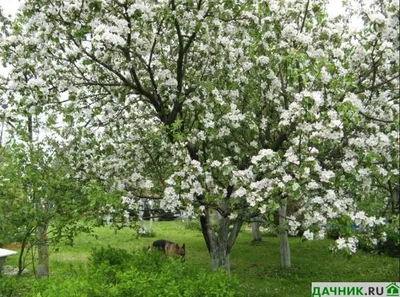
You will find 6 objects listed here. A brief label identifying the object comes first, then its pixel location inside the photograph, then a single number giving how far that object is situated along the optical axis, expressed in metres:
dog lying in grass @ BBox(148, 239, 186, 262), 13.94
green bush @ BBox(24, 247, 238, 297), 5.91
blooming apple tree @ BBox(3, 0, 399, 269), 6.80
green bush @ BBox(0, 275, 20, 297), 6.96
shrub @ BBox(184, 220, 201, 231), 26.44
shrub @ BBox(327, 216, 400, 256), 6.43
